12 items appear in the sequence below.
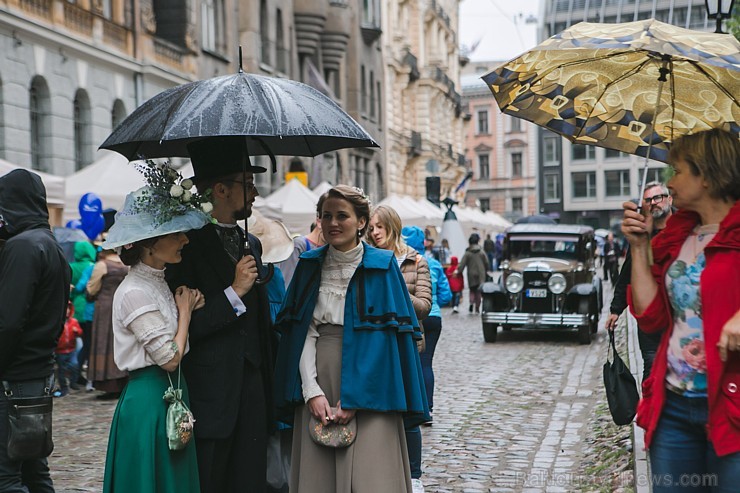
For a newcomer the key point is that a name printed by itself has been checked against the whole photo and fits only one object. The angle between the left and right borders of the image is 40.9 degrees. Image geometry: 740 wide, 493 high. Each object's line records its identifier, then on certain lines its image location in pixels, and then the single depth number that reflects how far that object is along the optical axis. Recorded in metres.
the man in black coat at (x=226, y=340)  4.52
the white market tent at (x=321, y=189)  22.94
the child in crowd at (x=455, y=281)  23.89
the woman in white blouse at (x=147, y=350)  4.25
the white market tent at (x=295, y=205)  18.42
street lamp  9.20
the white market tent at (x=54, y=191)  12.23
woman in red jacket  3.55
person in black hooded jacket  4.88
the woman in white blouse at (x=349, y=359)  4.68
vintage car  16.97
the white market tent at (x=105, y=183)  13.66
